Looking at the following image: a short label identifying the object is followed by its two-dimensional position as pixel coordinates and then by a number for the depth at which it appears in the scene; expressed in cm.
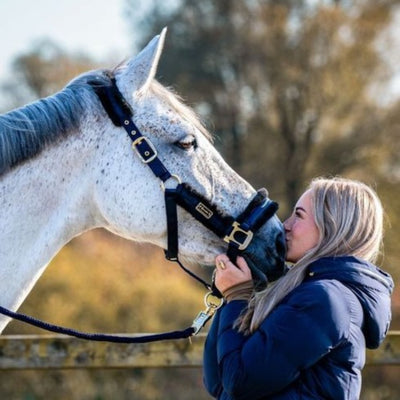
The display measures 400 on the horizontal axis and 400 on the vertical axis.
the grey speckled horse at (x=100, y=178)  530
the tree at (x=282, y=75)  3469
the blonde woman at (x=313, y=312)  442
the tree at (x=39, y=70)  3584
